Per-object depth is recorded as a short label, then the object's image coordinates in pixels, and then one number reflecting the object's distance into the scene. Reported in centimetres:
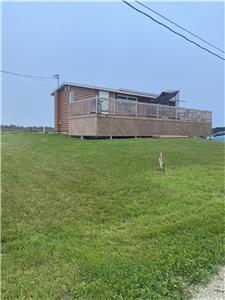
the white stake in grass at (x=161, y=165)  616
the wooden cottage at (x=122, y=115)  1184
